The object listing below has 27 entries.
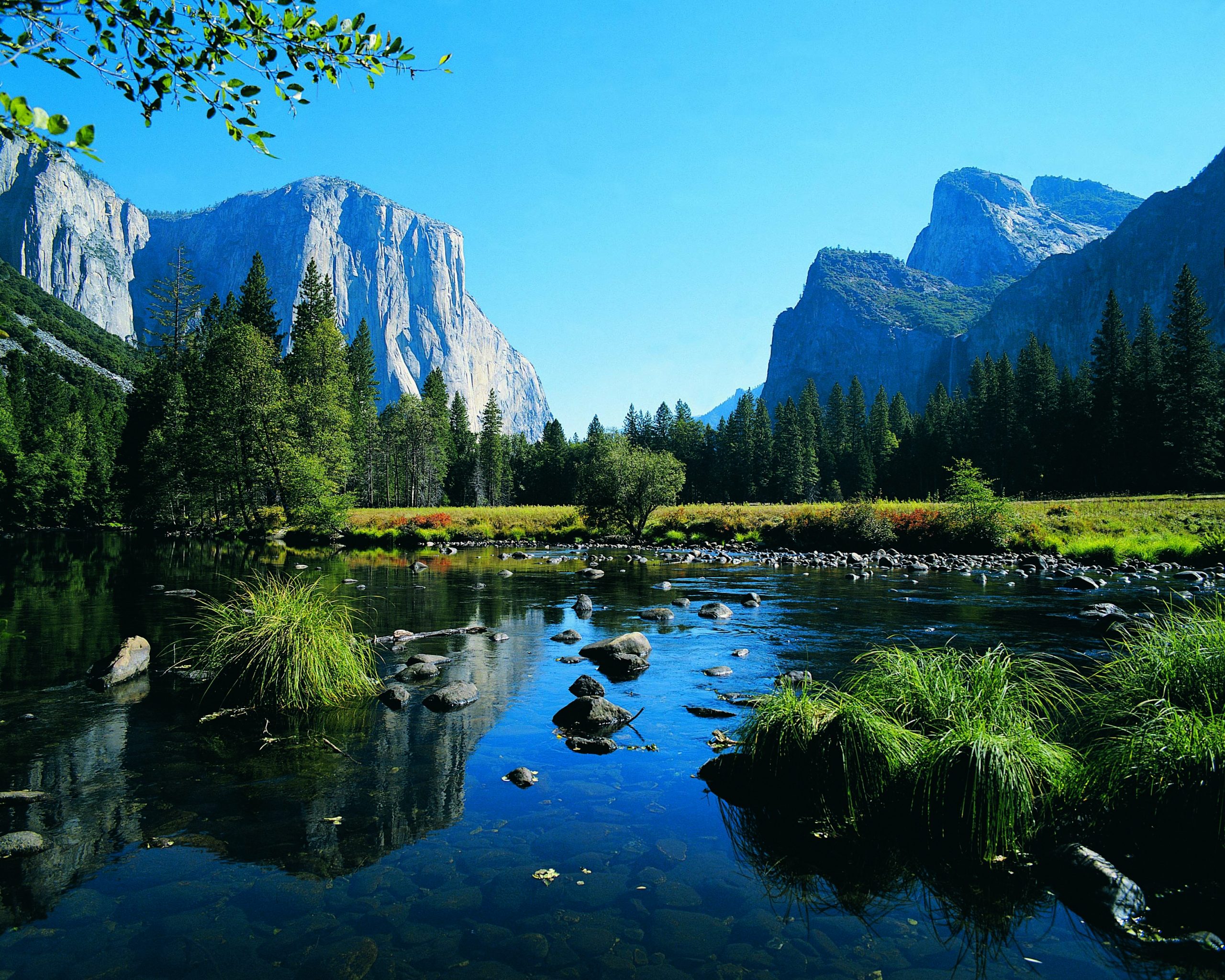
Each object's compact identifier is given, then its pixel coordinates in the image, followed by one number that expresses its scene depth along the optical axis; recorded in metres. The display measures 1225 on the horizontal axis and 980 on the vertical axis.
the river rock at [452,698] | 10.27
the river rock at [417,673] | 11.89
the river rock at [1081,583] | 23.92
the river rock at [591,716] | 9.53
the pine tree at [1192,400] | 59.69
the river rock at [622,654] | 12.66
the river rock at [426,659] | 12.45
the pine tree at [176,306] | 63.81
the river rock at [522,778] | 7.62
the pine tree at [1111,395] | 68.50
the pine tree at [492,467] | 107.25
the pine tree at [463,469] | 106.94
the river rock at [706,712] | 10.05
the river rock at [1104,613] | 16.14
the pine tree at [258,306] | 61.75
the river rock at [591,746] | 8.70
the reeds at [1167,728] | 5.34
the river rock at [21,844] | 5.77
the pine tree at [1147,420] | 63.97
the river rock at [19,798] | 6.68
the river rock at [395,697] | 10.34
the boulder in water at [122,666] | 11.00
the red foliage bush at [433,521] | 49.91
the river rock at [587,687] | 10.81
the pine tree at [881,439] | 104.69
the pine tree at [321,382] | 45.12
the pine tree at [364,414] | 77.94
